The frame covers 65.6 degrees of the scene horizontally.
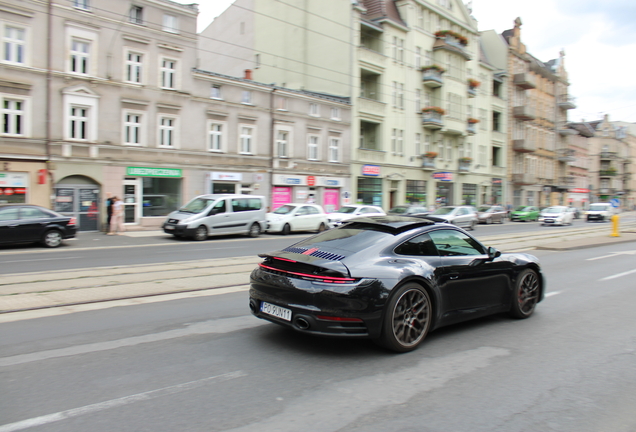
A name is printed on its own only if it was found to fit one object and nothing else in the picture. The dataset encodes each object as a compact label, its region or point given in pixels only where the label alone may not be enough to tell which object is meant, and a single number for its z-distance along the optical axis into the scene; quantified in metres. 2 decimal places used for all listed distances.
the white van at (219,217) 19.80
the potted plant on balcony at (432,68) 41.75
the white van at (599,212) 44.69
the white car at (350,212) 26.34
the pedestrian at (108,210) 22.09
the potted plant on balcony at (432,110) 42.03
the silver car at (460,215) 30.73
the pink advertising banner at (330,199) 34.47
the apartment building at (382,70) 36.94
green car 44.19
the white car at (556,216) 36.50
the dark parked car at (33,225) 15.53
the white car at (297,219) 23.94
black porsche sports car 4.80
